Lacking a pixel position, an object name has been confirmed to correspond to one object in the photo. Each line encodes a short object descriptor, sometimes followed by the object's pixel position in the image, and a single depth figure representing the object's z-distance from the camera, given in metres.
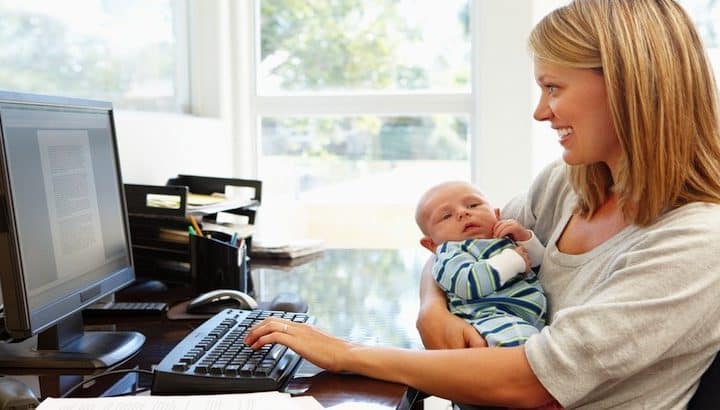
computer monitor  1.06
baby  1.30
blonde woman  1.01
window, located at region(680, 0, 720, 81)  3.06
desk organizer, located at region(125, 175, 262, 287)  1.88
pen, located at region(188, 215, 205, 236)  1.90
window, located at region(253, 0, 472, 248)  3.29
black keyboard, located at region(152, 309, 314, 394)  1.05
